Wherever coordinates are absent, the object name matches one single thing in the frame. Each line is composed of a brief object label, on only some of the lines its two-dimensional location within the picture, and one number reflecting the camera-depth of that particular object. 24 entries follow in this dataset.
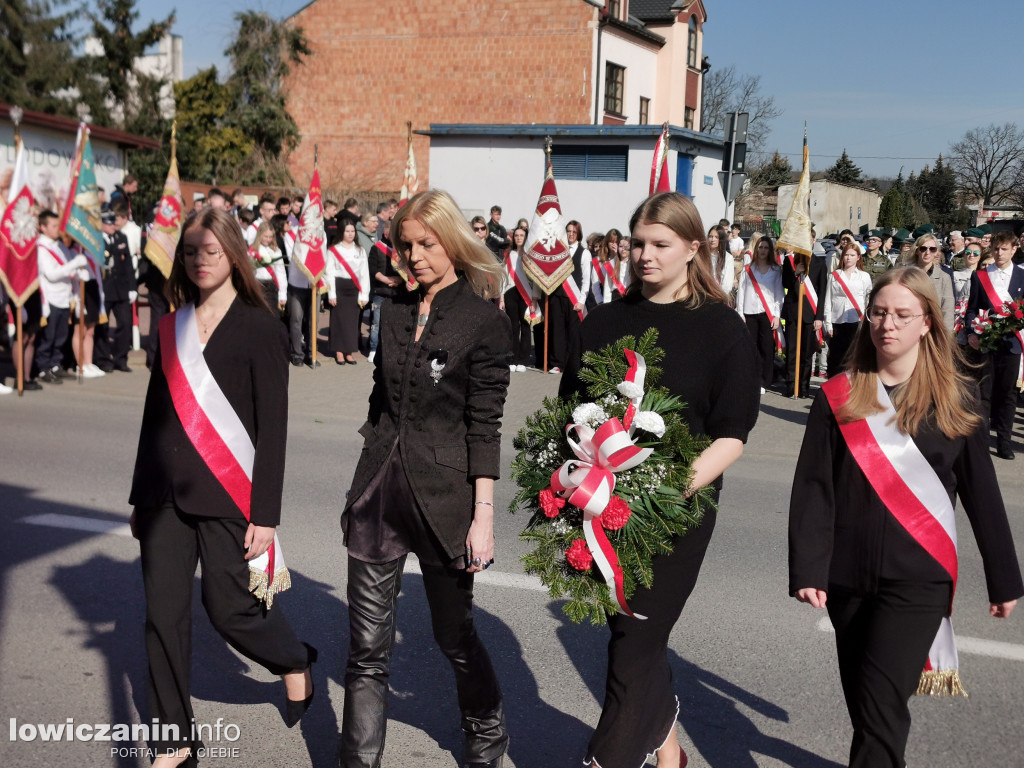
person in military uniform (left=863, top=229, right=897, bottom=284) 14.02
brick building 38.22
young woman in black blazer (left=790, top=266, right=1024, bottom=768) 3.06
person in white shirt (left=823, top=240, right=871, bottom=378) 12.17
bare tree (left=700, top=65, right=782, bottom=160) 60.31
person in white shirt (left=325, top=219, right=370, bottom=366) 14.64
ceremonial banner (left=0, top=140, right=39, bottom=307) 11.07
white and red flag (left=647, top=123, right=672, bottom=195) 12.55
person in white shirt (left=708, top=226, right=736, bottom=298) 12.23
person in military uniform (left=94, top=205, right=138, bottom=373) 13.07
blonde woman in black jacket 3.38
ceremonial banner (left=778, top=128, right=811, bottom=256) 12.62
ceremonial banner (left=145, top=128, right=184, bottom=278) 12.60
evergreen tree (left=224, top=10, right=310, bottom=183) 35.81
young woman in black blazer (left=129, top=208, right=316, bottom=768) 3.45
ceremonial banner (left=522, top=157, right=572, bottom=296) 14.48
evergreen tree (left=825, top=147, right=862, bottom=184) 69.11
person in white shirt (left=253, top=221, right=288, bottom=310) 13.81
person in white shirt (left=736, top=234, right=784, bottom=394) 12.91
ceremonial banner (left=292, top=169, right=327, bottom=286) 14.31
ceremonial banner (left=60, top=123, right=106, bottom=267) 11.97
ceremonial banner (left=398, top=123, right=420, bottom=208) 15.45
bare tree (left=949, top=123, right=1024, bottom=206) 57.91
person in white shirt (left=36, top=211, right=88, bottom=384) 11.66
